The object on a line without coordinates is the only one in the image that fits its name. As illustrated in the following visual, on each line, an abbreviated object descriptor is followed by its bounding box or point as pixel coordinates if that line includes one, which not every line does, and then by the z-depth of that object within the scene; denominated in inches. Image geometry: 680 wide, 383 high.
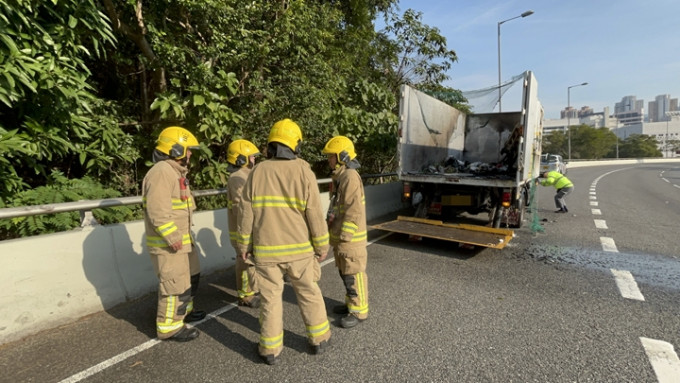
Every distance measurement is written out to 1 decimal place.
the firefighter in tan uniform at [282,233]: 101.8
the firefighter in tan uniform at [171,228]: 108.9
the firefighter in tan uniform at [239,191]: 141.5
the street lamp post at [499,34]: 737.0
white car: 840.3
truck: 228.5
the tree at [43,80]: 121.8
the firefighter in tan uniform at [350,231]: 125.8
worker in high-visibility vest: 360.8
